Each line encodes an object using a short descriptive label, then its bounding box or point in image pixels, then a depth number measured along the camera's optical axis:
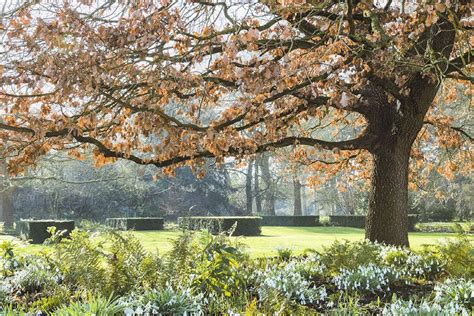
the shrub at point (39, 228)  17.98
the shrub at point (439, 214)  32.31
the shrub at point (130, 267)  5.68
